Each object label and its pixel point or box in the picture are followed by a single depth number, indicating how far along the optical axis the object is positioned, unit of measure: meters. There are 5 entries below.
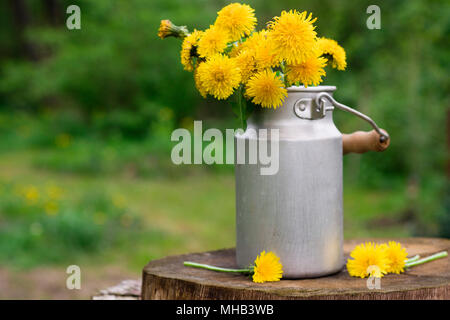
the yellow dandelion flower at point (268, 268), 0.90
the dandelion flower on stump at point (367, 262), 0.92
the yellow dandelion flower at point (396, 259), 0.94
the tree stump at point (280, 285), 0.87
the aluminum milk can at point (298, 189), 0.90
